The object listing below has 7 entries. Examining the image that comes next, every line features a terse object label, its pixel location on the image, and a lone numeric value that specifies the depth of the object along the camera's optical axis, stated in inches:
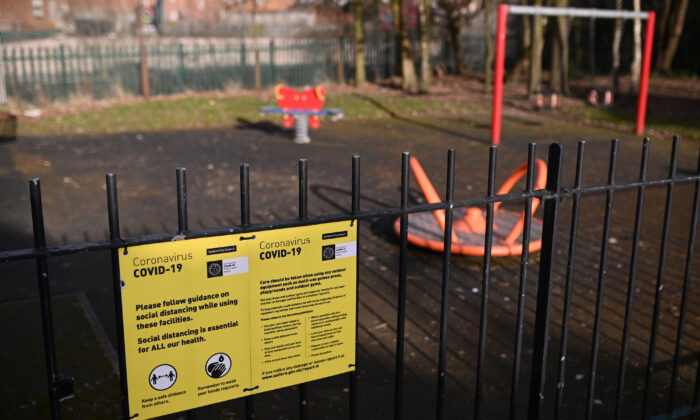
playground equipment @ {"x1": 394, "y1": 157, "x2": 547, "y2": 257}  241.4
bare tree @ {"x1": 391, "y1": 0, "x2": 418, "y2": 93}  846.5
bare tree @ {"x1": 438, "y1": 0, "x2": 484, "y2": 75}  1033.5
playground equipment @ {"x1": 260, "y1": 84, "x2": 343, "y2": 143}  502.6
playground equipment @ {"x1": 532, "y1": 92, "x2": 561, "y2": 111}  682.9
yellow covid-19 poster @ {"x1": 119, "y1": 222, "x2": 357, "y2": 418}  80.0
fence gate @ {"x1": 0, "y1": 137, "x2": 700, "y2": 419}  83.7
